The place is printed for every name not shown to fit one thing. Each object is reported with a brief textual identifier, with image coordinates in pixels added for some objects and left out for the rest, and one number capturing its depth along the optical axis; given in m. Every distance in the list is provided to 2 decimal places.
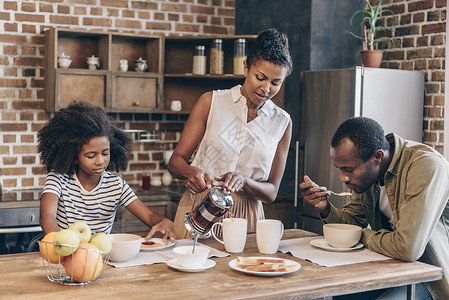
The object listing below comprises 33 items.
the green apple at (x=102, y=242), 1.85
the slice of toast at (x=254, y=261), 1.99
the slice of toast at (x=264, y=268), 1.92
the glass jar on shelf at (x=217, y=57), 4.56
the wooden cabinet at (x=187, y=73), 4.73
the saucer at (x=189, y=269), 1.92
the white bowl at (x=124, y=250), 1.99
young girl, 2.48
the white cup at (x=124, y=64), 4.43
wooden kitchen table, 1.70
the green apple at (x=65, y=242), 1.75
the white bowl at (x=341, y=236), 2.28
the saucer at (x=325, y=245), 2.26
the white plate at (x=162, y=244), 2.18
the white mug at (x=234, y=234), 2.19
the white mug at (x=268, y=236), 2.20
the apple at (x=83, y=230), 1.84
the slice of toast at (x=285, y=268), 1.92
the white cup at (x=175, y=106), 4.65
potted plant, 4.40
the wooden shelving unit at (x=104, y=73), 4.19
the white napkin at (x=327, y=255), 2.11
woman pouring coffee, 2.58
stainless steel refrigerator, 4.12
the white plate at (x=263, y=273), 1.88
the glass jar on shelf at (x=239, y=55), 4.54
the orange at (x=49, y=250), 1.78
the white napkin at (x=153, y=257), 2.01
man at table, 2.15
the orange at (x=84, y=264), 1.76
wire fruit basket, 1.76
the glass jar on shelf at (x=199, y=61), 4.58
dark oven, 3.59
